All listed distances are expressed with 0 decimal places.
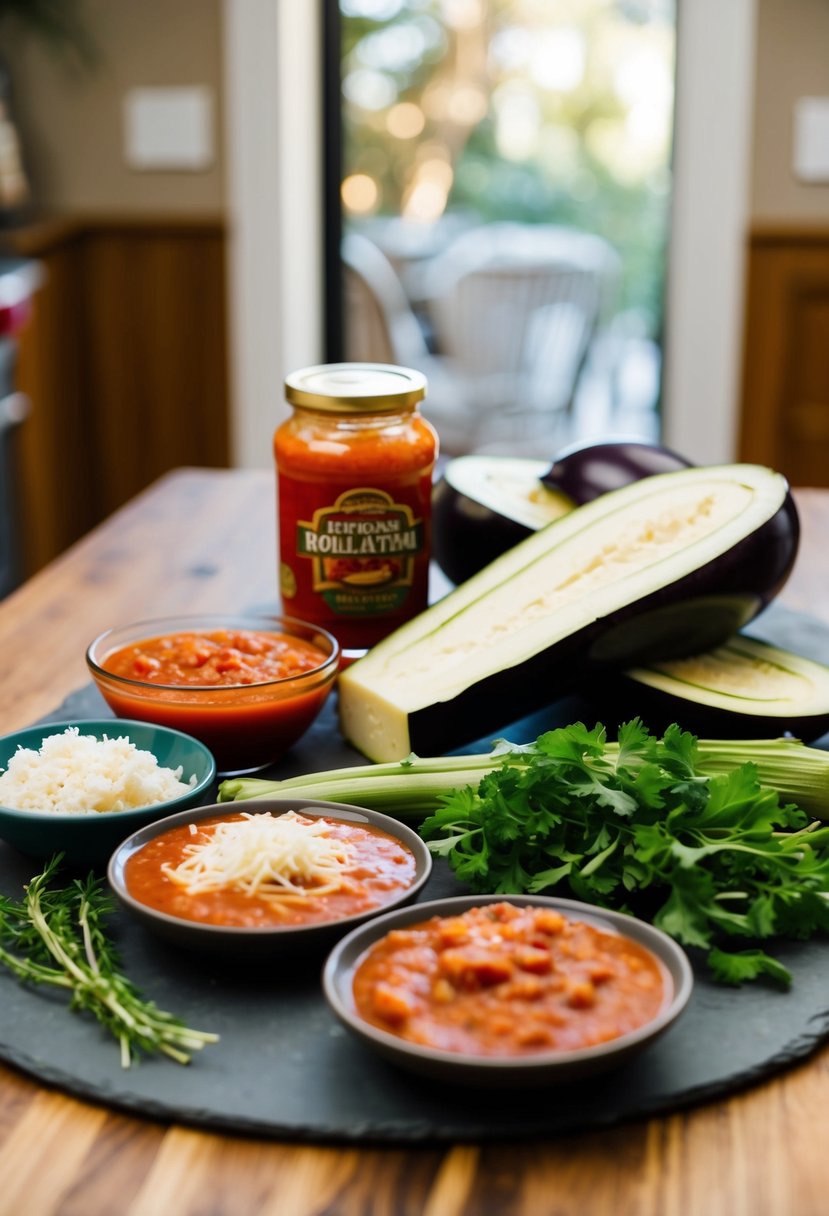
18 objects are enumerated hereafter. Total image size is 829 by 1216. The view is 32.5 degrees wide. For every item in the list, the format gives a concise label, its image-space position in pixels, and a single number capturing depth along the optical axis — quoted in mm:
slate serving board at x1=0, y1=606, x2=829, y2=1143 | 875
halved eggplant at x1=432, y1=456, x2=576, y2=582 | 1732
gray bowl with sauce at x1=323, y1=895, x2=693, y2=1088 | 841
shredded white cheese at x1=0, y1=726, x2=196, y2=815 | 1172
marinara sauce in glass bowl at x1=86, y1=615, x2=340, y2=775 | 1389
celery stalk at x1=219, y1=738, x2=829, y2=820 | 1254
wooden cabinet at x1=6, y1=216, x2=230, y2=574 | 4168
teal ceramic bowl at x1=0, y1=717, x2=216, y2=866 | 1139
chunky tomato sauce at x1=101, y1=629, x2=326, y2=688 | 1462
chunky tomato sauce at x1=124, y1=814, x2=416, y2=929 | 1013
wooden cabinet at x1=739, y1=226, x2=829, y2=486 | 4023
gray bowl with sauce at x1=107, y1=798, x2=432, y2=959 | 984
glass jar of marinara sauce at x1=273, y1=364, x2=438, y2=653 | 1556
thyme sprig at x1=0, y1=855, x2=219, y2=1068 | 954
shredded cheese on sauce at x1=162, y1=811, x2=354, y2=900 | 1036
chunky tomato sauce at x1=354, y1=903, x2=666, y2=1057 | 879
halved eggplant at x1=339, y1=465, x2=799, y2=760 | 1442
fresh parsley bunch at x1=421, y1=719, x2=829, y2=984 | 1046
